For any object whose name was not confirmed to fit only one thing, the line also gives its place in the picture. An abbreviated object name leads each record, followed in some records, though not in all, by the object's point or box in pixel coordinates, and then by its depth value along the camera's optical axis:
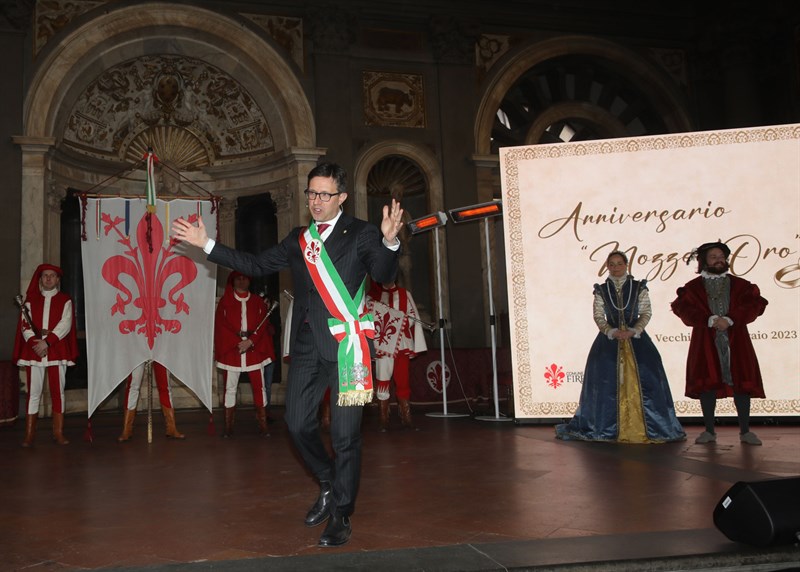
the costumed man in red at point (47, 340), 7.49
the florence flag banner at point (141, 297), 7.59
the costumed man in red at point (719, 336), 6.54
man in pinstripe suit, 3.51
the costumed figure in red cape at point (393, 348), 8.00
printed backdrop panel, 7.64
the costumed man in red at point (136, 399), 7.63
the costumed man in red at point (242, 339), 7.94
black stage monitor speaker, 3.05
